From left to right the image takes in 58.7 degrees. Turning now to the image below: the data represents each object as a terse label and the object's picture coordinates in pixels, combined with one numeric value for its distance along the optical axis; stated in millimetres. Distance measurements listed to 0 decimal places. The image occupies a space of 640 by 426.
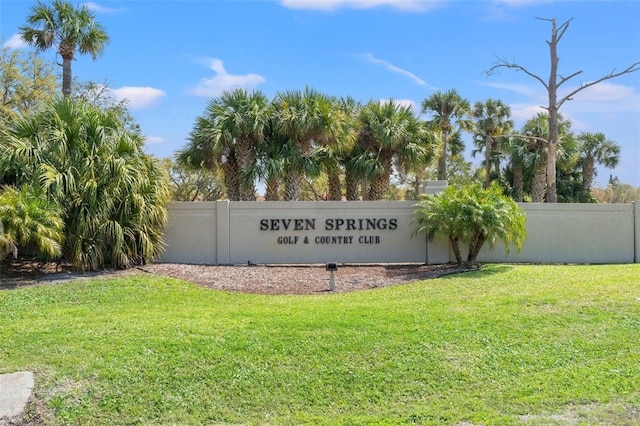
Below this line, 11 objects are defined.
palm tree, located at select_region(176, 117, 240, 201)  20547
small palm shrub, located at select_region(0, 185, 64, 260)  12203
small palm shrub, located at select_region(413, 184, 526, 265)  14211
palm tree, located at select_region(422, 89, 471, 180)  33500
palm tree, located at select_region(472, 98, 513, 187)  36594
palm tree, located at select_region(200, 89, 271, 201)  20219
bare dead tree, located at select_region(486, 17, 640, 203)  19391
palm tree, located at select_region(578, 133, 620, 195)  37406
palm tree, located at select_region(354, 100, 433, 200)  22000
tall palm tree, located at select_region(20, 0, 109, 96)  20578
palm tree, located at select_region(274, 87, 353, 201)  20312
